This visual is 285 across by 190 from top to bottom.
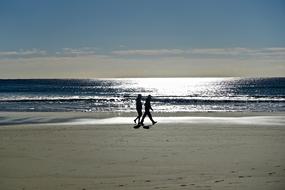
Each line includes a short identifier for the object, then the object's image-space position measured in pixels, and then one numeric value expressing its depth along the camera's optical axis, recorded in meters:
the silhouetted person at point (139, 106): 19.88
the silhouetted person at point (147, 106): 19.70
